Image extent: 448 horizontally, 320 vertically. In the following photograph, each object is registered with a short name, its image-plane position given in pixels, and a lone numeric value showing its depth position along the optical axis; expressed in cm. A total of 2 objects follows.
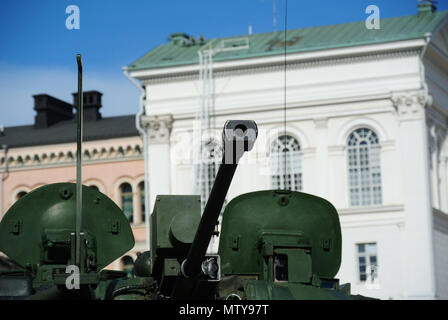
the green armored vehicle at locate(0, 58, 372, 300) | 1266
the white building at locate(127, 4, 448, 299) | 6038
